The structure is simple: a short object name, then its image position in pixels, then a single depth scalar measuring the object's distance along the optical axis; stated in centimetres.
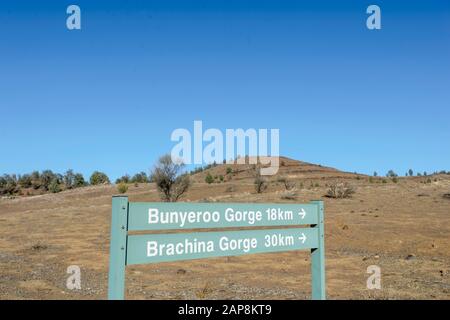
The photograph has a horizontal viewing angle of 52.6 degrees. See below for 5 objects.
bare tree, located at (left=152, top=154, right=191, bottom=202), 3431
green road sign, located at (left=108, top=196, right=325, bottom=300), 428
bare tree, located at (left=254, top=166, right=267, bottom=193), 4003
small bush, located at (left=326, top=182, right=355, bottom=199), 3159
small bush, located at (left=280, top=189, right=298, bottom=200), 2975
